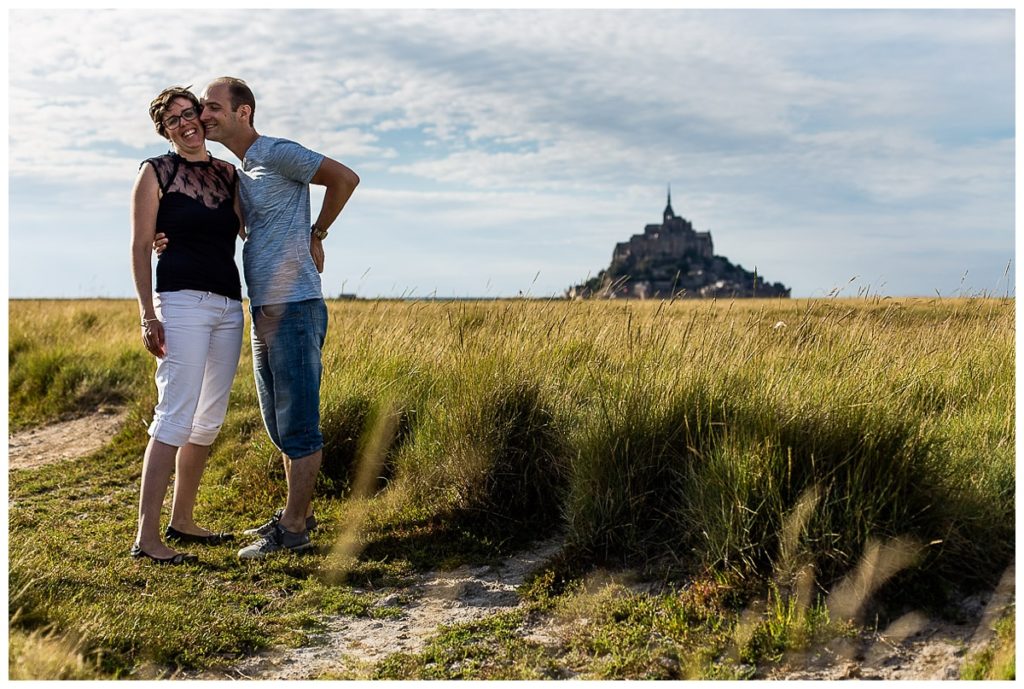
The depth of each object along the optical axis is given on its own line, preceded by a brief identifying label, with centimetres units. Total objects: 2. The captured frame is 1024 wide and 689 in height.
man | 480
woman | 464
